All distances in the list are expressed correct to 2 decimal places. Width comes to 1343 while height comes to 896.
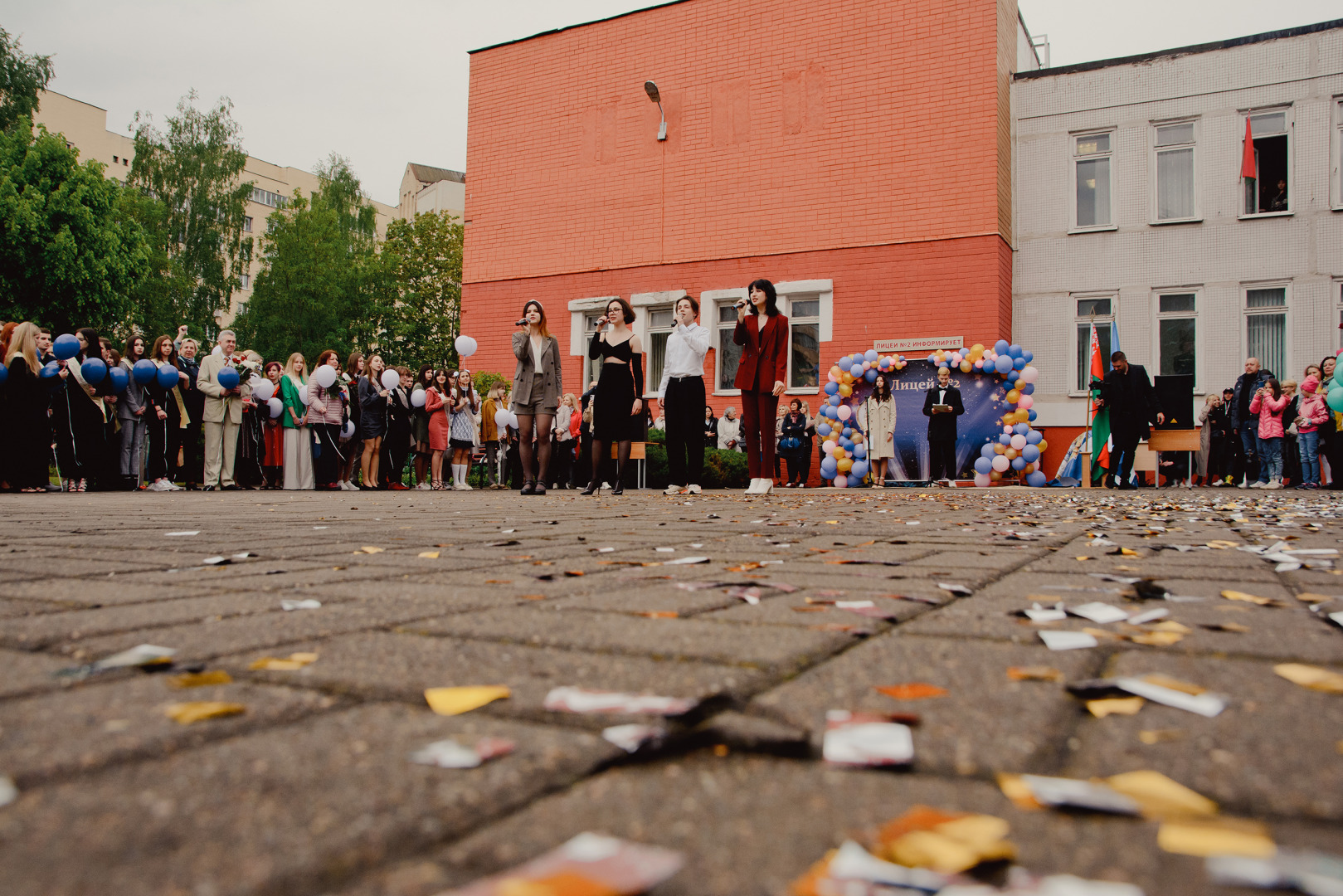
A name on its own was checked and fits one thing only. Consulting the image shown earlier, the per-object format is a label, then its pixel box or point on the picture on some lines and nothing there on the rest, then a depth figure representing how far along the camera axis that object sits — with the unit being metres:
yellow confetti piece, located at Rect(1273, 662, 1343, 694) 1.46
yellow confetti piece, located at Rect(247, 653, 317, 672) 1.60
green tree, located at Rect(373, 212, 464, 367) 41.72
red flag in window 18.34
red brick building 18.91
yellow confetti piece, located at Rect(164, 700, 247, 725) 1.28
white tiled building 18.17
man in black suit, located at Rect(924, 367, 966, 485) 15.18
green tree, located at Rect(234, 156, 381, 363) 45.12
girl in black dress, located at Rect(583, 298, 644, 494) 9.52
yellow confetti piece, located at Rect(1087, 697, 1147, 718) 1.33
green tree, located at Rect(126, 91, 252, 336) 41.25
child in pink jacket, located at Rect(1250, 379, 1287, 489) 14.52
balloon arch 15.46
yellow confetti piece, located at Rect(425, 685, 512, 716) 1.34
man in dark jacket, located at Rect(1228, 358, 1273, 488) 15.12
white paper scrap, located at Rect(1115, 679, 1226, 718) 1.34
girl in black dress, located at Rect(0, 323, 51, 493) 10.88
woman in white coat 16.30
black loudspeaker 14.96
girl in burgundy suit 9.23
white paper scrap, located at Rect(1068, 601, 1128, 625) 2.12
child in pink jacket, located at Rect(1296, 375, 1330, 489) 13.60
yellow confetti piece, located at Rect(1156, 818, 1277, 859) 0.88
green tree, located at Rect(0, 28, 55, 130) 32.25
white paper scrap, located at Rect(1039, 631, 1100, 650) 1.81
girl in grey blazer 9.50
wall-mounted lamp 20.83
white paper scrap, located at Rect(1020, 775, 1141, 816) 0.98
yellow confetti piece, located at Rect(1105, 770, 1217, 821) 0.97
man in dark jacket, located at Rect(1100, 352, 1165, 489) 13.41
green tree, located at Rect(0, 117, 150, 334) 27.92
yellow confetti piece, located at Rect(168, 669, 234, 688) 1.47
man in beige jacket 12.45
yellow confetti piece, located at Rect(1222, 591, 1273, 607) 2.35
